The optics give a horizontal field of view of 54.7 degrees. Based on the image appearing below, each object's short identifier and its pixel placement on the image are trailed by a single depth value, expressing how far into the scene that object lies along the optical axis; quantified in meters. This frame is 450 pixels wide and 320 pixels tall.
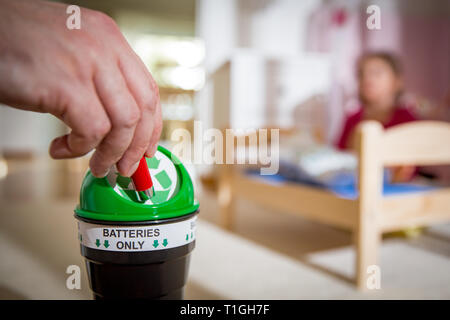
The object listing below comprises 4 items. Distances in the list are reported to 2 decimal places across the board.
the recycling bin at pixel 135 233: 0.60
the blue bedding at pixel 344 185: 1.20
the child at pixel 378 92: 2.14
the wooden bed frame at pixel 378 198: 1.04
